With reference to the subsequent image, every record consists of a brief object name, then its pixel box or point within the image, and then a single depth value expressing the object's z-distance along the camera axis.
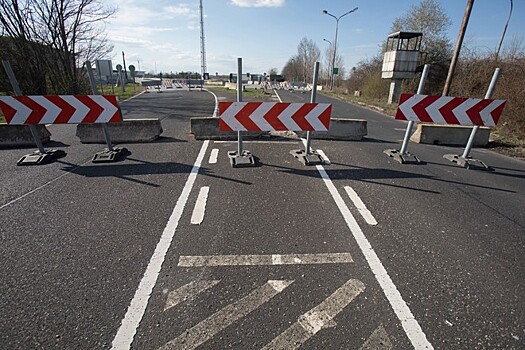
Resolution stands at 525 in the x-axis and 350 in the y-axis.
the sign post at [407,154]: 5.47
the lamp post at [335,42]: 33.83
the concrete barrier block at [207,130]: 7.41
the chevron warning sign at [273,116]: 5.12
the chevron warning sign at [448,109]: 5.38
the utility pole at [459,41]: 11.19
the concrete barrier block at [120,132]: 6.99
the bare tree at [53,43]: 13.19
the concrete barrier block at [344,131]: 7.86
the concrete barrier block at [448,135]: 7.96
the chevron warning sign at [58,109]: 5.01
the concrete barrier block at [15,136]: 6.55
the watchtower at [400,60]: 20.22
